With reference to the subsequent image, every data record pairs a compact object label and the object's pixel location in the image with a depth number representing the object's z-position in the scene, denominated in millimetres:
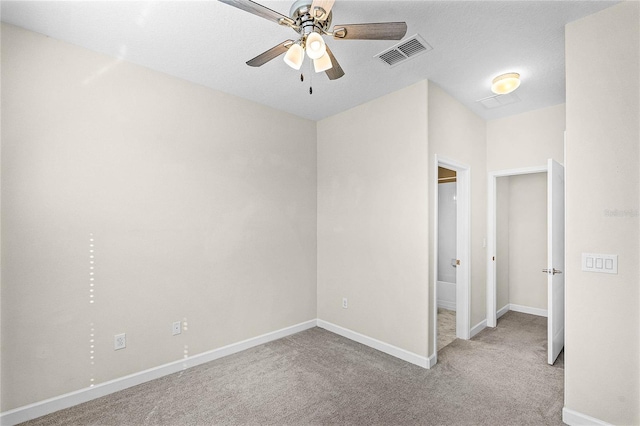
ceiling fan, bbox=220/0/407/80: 1635
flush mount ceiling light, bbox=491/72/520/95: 2826
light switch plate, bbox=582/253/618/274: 1949
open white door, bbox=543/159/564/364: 2984
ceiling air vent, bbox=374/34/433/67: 2355
